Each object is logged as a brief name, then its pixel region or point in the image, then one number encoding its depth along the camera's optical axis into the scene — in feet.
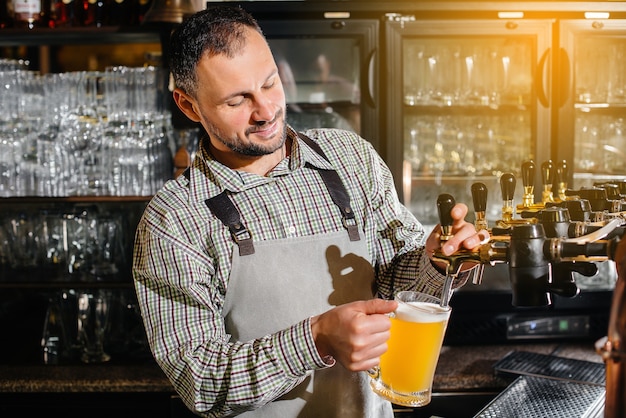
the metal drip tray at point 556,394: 4.99
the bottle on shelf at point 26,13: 9.28
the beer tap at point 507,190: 4.85
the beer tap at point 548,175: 5.44
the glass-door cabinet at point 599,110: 9.48
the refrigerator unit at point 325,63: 8.71
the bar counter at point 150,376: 8.11
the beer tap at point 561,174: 5.64
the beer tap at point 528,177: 5.25
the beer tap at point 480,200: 4.67
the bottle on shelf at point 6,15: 9.61
